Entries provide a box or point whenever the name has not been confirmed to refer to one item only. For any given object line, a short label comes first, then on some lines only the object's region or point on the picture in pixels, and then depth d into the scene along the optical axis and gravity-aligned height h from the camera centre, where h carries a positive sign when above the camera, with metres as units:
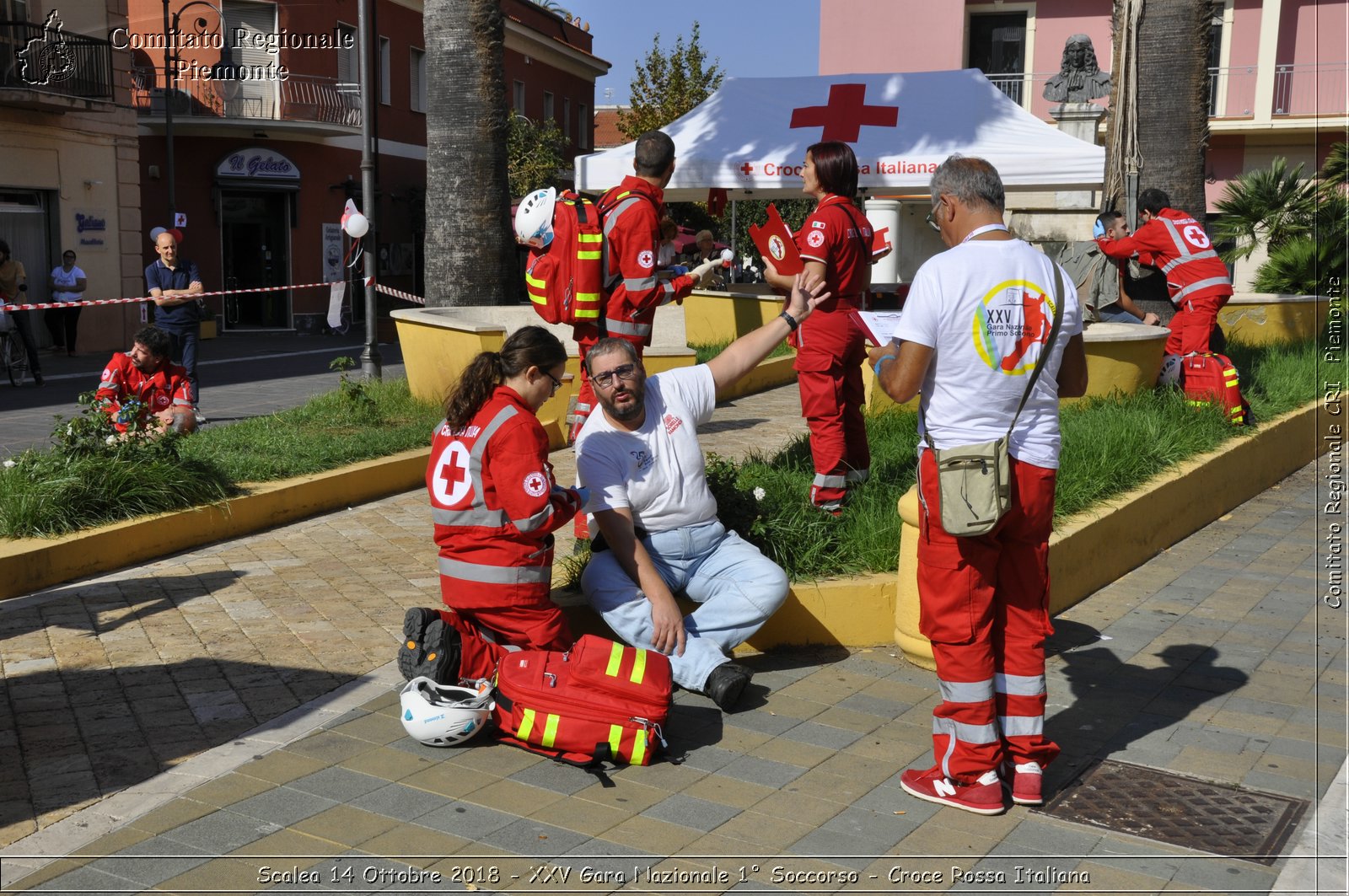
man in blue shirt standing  11.58 +0.08
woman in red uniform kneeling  4.46 -0.74
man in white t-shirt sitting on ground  4.91 -0.85
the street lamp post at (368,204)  13.77 +1.08
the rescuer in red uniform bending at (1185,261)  9.20 +0.31
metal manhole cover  3.86 -1.55
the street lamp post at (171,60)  26.38 +5.02
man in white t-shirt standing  4.01 -0.50
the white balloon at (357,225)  13.62 +0.79
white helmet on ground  4.34 -1.34
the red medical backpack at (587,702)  4.30 -1.31
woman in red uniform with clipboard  6.56 -0.12
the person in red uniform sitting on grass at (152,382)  8.35 -0.53
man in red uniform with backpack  6.59 +0.31
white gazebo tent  14.16 +1.93
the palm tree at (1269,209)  18.95 +1.42
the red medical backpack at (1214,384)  9.05 -0.55
